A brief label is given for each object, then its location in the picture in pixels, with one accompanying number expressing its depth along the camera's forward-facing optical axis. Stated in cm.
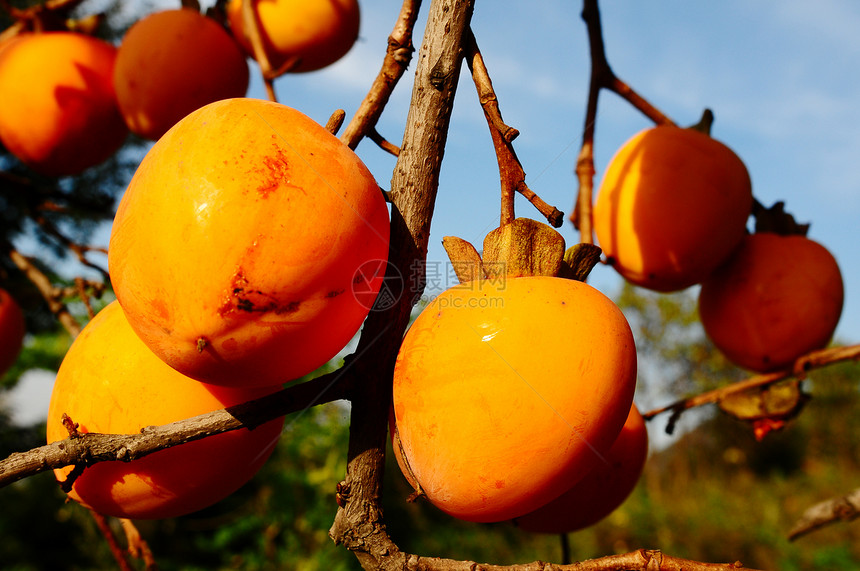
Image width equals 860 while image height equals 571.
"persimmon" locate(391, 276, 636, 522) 27
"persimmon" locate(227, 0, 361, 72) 50
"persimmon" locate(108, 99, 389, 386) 26
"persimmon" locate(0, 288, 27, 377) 52
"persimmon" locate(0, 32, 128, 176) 49
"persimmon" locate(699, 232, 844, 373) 45
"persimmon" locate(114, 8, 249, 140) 46
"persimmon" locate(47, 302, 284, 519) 31
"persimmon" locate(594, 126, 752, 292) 42
